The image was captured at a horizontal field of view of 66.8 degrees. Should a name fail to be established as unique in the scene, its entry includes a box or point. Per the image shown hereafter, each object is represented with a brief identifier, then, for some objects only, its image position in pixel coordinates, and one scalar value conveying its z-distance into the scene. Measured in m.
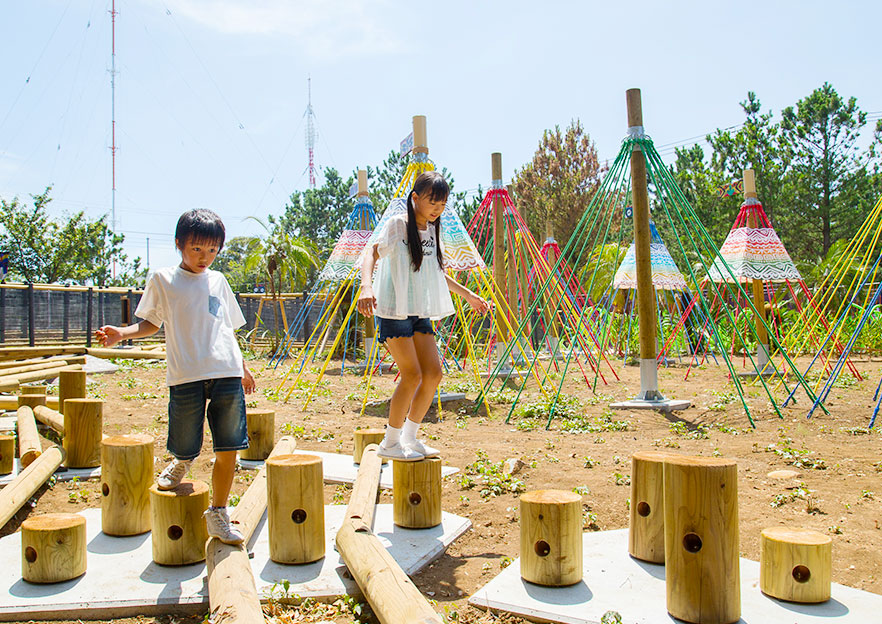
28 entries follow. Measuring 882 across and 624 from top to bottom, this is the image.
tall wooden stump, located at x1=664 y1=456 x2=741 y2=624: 2.11
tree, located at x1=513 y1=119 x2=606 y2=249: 25.08
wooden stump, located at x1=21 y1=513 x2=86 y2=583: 2.52
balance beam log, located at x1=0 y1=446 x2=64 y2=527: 3.16
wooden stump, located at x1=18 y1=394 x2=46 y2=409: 5.56
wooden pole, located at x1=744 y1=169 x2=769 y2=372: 9.95
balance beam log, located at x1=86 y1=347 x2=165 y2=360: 12.34
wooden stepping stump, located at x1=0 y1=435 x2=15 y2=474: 4.16
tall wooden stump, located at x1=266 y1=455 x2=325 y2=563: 2.72
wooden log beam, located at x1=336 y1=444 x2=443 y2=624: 1.96
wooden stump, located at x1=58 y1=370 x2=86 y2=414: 5.36
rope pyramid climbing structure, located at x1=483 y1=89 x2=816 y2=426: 6.75
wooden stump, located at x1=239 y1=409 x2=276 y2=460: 4.75
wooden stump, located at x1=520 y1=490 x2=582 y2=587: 2.50
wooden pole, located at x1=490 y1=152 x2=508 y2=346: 9.39
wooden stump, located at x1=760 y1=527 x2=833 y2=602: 2.32
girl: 3.48
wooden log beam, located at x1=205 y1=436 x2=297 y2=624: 1.99
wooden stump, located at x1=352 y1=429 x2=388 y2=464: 4.37
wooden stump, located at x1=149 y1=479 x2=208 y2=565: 2.72
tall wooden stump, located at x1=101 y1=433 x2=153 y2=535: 3.09
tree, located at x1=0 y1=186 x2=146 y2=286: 22.39
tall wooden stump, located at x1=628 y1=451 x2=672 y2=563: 2.73
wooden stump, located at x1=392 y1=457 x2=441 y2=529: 3.25
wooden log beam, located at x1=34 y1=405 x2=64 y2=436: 5.06
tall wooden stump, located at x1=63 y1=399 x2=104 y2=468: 4.37
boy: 2.78
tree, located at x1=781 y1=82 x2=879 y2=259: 19.86
